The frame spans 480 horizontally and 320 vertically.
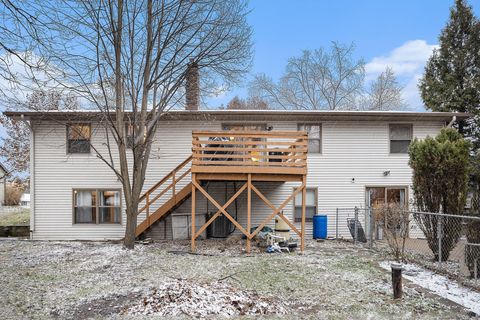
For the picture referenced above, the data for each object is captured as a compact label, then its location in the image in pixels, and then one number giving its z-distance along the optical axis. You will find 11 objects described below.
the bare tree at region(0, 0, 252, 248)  10.54
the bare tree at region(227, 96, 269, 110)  32.06
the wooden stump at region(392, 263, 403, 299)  6.31
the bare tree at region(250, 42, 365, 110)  31.97
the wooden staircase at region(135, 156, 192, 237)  11.97
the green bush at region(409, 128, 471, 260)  9.12
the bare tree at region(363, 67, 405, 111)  31.69
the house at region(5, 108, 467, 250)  13.12
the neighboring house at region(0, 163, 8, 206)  31.41
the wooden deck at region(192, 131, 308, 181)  10.36
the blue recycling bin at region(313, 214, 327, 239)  12.92
